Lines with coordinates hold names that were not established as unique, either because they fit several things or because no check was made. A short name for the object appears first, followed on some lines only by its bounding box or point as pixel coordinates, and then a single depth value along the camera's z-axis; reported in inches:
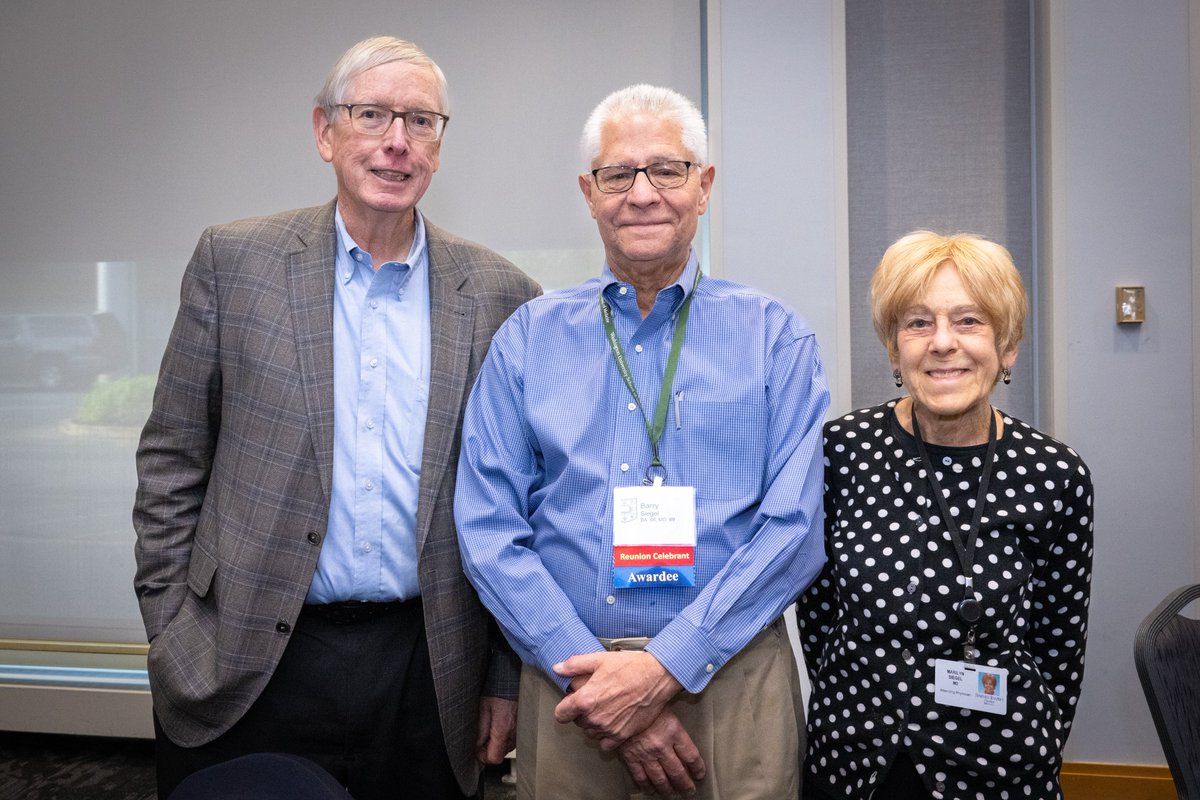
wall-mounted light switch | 115.4
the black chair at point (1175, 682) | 55.9
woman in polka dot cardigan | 58.9
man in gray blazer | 66.6
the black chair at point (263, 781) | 36.4
